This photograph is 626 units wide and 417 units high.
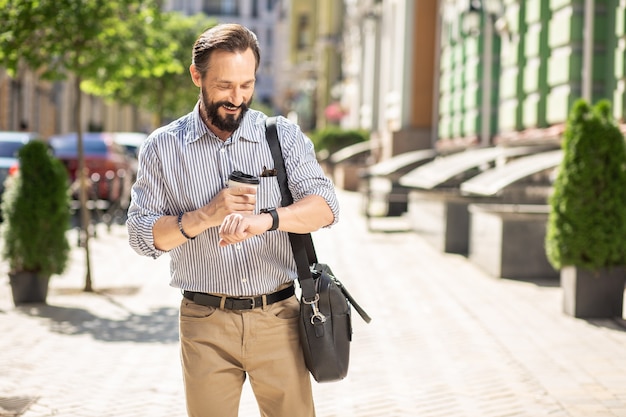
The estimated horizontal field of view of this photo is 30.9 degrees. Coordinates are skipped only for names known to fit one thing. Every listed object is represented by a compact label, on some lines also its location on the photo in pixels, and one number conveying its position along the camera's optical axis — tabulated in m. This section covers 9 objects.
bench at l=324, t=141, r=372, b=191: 33.57
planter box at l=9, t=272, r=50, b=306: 10.23
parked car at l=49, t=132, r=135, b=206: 22.58
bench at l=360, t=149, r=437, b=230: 22.31
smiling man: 3.33
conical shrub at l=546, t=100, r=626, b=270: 9.38
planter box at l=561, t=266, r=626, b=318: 9.40
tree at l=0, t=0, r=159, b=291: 10.20
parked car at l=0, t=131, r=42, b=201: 20.20
